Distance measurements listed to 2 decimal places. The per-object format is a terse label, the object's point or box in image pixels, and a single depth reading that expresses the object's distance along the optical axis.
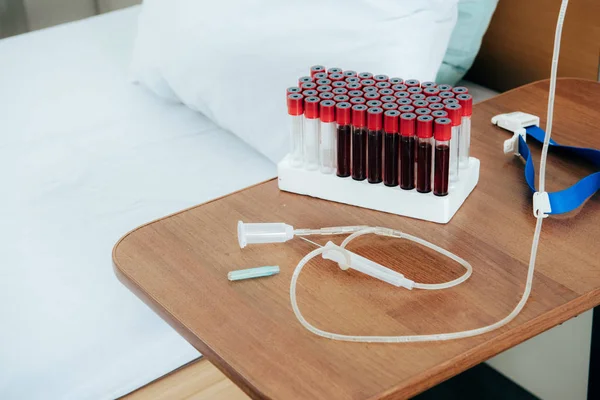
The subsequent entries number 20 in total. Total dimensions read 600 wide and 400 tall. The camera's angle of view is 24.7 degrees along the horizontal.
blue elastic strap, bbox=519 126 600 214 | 1.34
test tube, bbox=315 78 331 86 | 1.39
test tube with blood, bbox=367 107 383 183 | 1.32
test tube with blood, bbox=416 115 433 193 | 1.30
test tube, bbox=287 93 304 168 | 1.37
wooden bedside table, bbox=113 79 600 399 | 1.17
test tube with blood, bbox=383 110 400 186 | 1.31
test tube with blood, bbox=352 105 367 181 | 1.33
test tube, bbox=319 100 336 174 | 1.35
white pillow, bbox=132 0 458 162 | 1.61
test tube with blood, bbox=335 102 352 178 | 1.34
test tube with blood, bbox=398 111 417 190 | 1.31
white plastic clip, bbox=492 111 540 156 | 1.45
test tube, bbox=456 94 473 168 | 1.34
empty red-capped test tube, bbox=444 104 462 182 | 1.31
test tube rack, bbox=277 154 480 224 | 1.34
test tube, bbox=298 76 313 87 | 1.40
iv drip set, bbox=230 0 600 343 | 1.20
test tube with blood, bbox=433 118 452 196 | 1.29
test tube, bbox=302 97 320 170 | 1.36
